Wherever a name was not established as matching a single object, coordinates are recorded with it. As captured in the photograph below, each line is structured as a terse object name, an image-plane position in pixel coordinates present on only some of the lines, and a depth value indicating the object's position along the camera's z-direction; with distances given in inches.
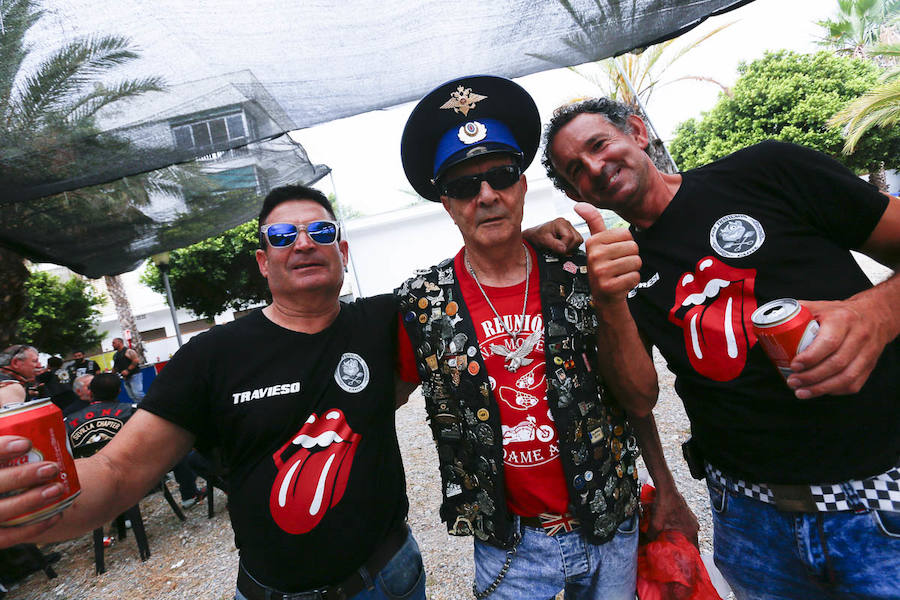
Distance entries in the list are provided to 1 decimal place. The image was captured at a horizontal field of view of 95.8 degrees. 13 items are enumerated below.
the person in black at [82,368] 364.2
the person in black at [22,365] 201.0
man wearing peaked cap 61.1
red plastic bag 60.4
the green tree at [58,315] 743.1
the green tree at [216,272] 633.6
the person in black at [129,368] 330.0
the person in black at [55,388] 237.9
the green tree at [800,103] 486.6
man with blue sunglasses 61.4
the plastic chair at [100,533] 169.0
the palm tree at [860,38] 367.2
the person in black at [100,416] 172.1
